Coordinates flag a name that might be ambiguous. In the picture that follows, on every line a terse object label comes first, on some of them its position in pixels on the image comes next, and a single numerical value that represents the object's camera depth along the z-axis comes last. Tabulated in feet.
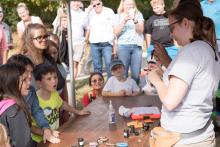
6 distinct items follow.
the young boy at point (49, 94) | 10.63
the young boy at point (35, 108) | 9.29
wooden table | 9.03
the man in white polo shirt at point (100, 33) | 20.92
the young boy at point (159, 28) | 20.22
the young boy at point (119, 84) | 14.03
